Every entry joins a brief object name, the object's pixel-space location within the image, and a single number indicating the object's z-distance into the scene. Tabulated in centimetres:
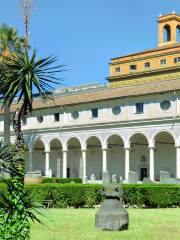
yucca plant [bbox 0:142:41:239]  831
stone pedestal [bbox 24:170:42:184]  3224
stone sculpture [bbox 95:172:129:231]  1460
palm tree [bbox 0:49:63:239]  911
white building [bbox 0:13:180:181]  4825
